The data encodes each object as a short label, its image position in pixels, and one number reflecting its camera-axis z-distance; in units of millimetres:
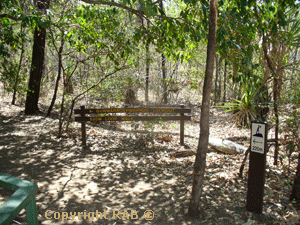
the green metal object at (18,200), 1435
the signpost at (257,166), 3299
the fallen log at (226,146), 6055
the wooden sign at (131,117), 6629
